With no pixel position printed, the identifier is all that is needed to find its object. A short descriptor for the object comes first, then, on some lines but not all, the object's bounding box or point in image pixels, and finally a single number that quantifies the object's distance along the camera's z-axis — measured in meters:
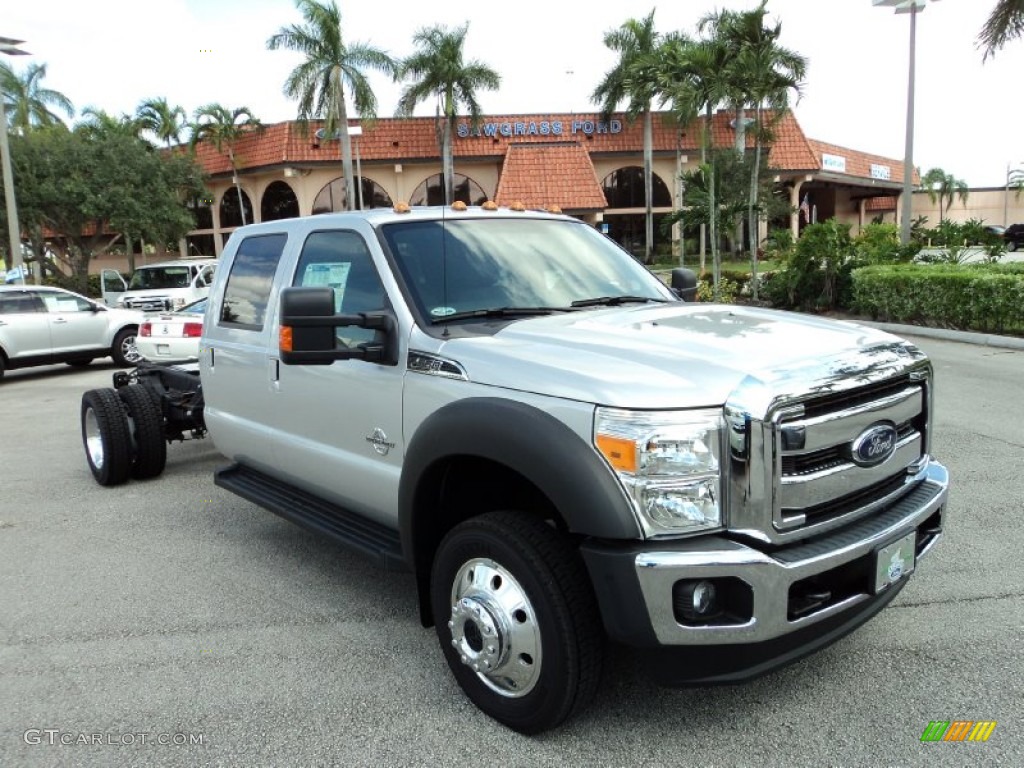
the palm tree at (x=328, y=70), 31.56
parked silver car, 13.90
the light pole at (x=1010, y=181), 48.06
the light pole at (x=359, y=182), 36.09
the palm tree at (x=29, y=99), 41.09
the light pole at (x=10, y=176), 19.55
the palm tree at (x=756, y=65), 19.00
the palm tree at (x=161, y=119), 39.12
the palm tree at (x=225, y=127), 36.53
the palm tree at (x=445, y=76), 33.66
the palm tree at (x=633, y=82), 33.09
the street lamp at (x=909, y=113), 17.72
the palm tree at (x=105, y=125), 35.38
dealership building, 35.03
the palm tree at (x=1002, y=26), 20.81
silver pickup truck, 2.54
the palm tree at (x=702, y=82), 18.44
